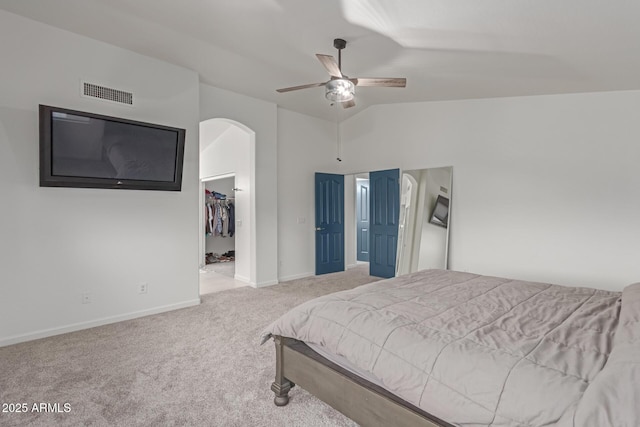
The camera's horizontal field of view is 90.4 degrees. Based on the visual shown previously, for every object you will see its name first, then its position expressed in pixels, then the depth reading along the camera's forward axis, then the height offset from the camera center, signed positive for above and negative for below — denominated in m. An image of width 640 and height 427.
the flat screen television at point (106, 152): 2.96 +0.56
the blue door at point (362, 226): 7.43 -0.44
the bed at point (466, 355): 1.08 -0.62
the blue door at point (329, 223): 5.90 -0.30
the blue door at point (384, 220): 5.42 -0.23
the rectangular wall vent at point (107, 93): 3.29 +1.21
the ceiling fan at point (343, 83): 2.86 +1.15
